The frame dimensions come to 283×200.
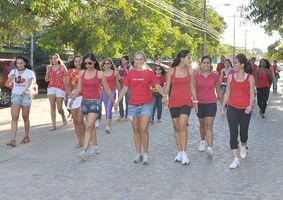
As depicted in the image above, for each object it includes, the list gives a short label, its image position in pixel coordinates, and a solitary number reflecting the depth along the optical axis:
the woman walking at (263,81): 12.97
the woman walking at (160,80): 12.10
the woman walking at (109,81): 10.55
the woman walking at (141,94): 7.12
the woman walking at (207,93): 7.79
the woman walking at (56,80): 10.65
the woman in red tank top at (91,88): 7.62
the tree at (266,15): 17.36
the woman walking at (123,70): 12.83
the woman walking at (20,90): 8.84
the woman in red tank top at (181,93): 7.22
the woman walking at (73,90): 8.41
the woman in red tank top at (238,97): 7.09
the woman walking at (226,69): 13.55
